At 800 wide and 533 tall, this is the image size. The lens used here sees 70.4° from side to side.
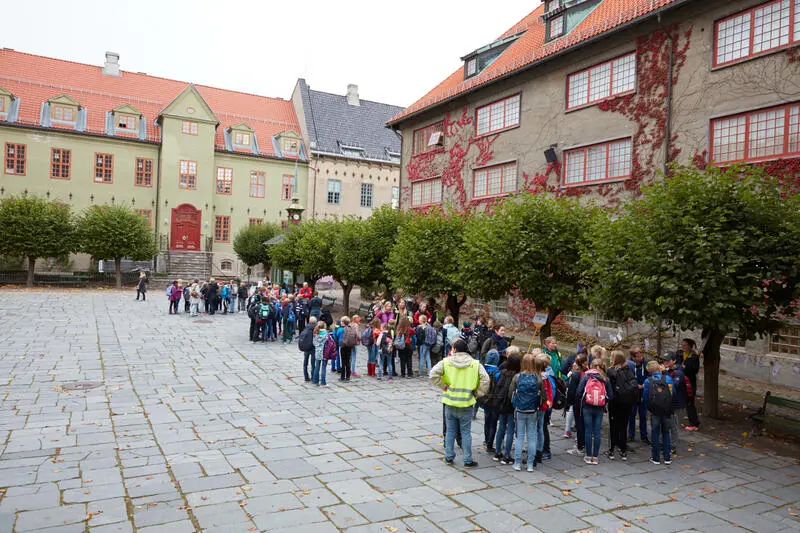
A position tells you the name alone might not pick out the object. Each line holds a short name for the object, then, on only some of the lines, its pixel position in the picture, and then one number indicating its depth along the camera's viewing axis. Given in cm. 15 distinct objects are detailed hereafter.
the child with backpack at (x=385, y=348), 1497
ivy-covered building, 1530
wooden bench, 1002
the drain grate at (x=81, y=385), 1236
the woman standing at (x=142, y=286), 3156
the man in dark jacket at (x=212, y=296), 2730
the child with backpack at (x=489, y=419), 898
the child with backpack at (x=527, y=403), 845
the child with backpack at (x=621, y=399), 920
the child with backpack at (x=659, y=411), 912
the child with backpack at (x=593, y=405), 882
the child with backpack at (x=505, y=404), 874
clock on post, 3281
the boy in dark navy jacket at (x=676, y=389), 966
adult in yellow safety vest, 849
